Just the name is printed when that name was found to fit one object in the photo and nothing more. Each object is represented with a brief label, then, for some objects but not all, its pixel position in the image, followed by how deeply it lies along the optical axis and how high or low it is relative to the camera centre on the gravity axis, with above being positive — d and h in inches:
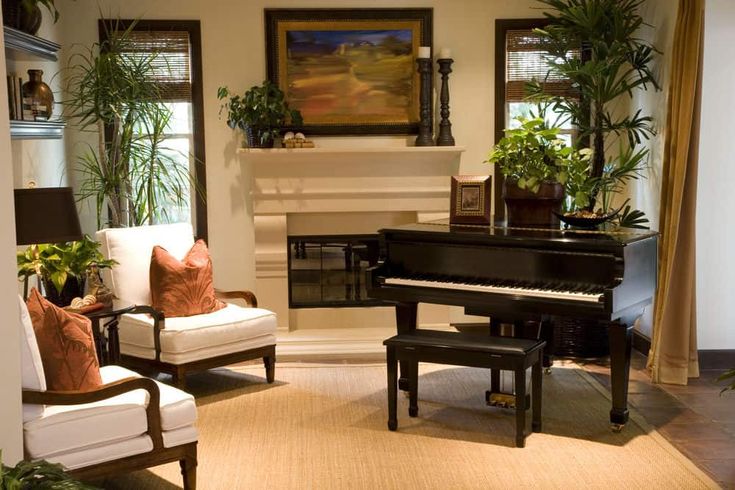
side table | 185.2 -46.6
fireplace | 268.8 -29.4
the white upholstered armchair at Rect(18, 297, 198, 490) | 138.0 -48.1
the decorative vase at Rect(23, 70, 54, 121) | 198.2 +3.2
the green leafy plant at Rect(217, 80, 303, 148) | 260.2 +0.4
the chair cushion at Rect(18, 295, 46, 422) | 134.8 -36.7
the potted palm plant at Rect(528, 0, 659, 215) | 237.8 +12.6
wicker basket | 246.5 -58.8
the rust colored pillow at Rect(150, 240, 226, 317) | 217.9 -40.1
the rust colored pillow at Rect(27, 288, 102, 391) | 143.1 -35.9
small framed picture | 205.2 -18.5
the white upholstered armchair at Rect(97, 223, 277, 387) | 209.3 -49.0
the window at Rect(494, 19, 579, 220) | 274.1 +13.6
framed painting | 269.7 +14.5
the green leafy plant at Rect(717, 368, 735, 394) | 136.9 -37.9
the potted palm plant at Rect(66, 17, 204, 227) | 245.0 -5.9
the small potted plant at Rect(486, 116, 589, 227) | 198.8 -11.4
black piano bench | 177.5 -46.6
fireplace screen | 279.0 -46.0
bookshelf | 181.6 +12.1
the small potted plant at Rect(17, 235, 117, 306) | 179.3 -29.2
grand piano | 180.5 -32.7
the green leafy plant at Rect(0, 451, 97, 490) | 106.7 -43.2
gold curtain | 217.9 -23.0
